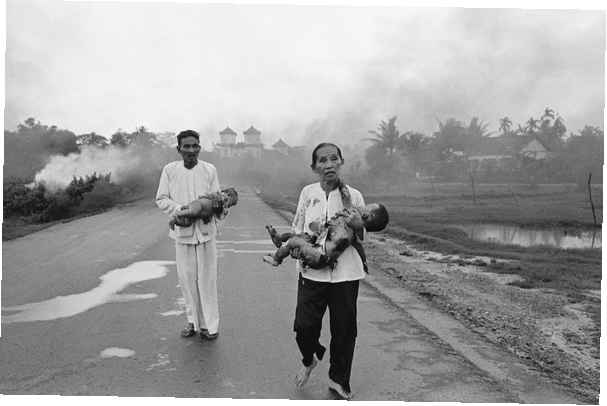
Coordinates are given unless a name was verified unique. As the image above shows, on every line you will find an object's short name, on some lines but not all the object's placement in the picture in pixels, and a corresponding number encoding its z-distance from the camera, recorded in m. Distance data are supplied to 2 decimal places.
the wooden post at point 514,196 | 23.93
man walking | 4.72
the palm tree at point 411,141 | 39.97
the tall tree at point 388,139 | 39.69
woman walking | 3.61
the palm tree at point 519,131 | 36.71
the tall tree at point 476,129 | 39.63
